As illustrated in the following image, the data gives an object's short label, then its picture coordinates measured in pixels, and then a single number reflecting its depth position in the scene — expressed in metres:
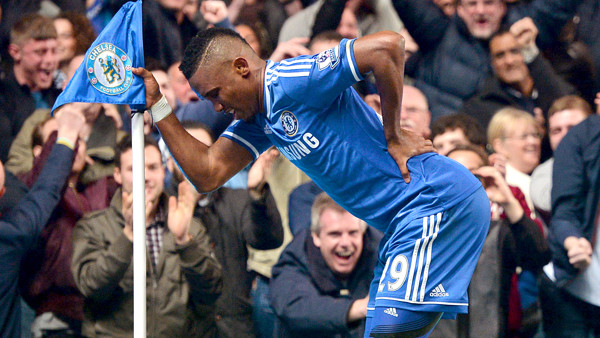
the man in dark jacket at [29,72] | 12.95
